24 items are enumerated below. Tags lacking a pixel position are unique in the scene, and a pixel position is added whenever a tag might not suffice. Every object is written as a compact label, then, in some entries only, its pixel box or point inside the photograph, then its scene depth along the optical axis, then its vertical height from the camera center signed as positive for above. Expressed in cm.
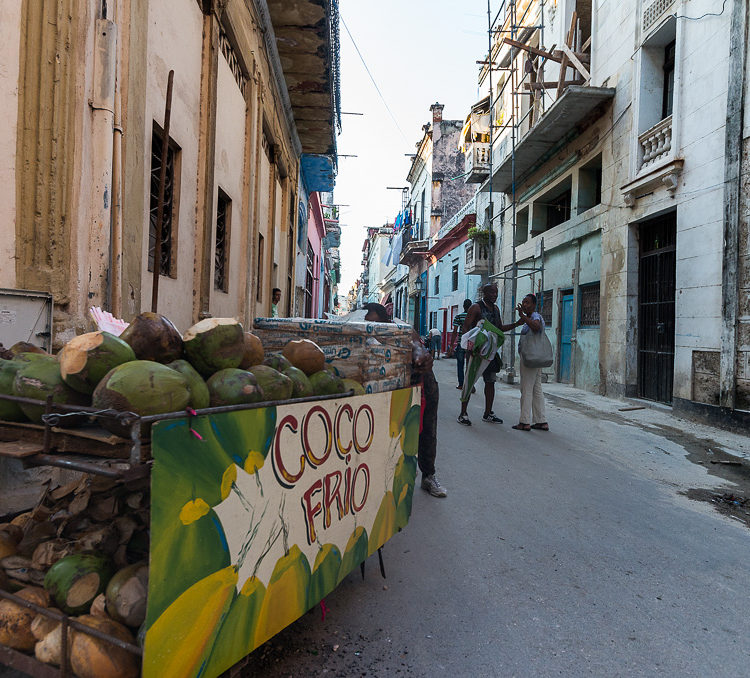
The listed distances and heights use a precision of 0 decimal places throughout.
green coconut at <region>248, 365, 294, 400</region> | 187 -19
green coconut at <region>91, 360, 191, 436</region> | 145 -18
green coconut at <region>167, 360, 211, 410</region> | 165 -18
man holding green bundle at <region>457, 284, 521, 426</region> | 714 +8
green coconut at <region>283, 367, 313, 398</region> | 206 -21
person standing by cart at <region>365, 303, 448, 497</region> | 397 -80
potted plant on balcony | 1983 +357
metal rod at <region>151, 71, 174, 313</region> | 379 +75
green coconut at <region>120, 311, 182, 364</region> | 179 -5
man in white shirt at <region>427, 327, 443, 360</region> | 1680 -26
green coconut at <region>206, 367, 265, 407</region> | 174 -20
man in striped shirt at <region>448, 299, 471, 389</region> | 1077 -63
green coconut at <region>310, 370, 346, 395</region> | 224 -23
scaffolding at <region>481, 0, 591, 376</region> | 1327 +719
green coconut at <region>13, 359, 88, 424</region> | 158 -20
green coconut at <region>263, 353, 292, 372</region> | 214 -14
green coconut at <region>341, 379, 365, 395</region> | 237 -25
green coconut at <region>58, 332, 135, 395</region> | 158 -11
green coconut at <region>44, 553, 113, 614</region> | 157 -76
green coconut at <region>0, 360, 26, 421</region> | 162 -24
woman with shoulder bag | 656 -34
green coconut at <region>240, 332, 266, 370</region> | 208 -10
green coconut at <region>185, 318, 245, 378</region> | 190 -7
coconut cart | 138 -67
